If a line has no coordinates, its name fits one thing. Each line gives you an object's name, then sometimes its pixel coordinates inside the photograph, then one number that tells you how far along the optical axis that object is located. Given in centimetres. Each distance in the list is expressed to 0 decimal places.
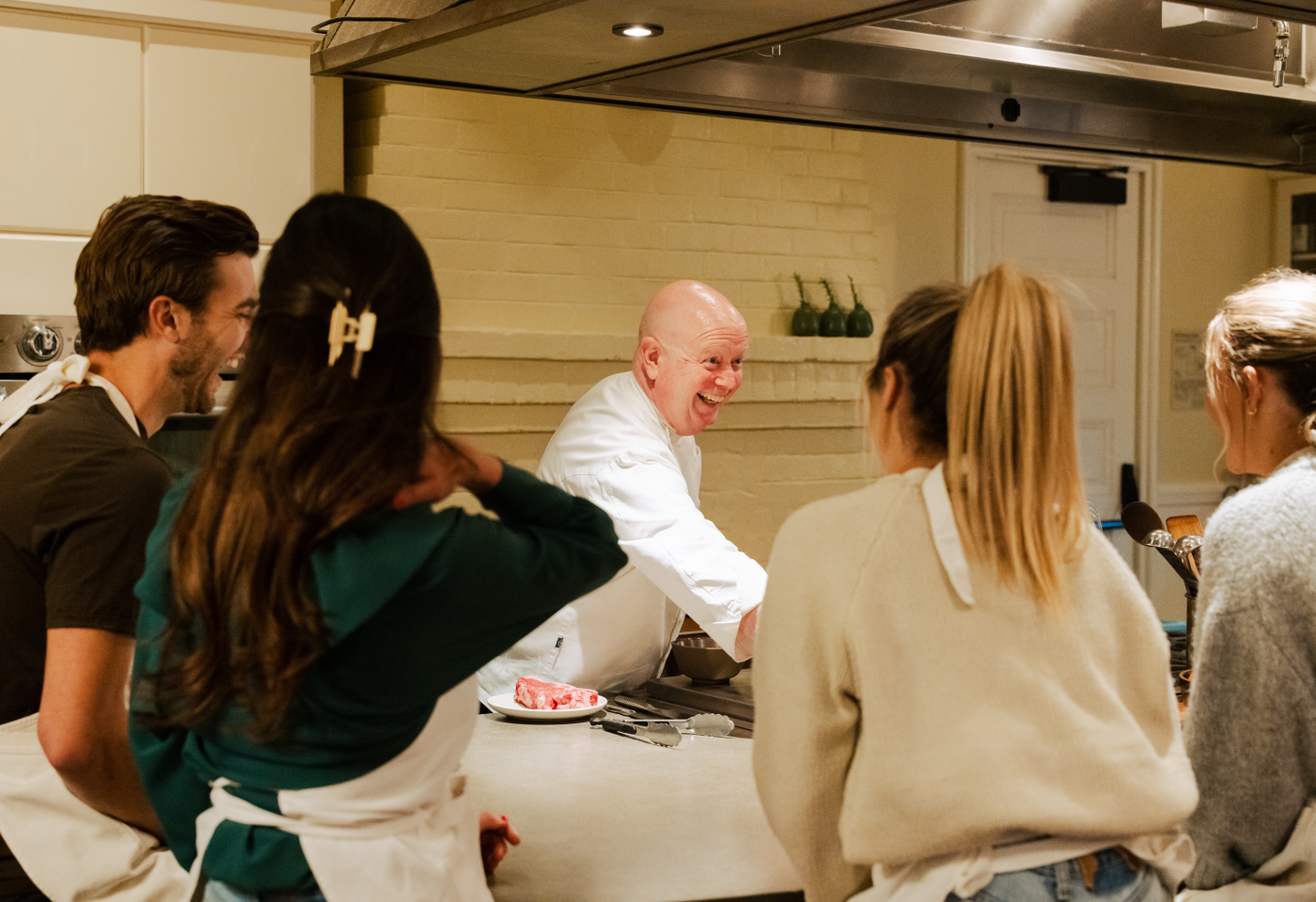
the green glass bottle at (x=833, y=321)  453
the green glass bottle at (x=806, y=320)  451
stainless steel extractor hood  175
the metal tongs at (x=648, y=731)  206
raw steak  221
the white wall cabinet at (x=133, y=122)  302
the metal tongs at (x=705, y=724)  212
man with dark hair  143
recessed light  171
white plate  218
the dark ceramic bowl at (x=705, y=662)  244
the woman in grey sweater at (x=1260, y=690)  152
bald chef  238
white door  501
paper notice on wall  551
